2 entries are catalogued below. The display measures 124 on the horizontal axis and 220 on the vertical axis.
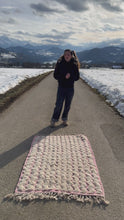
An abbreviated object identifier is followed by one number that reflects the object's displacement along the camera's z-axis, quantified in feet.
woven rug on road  8.07
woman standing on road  15.60
